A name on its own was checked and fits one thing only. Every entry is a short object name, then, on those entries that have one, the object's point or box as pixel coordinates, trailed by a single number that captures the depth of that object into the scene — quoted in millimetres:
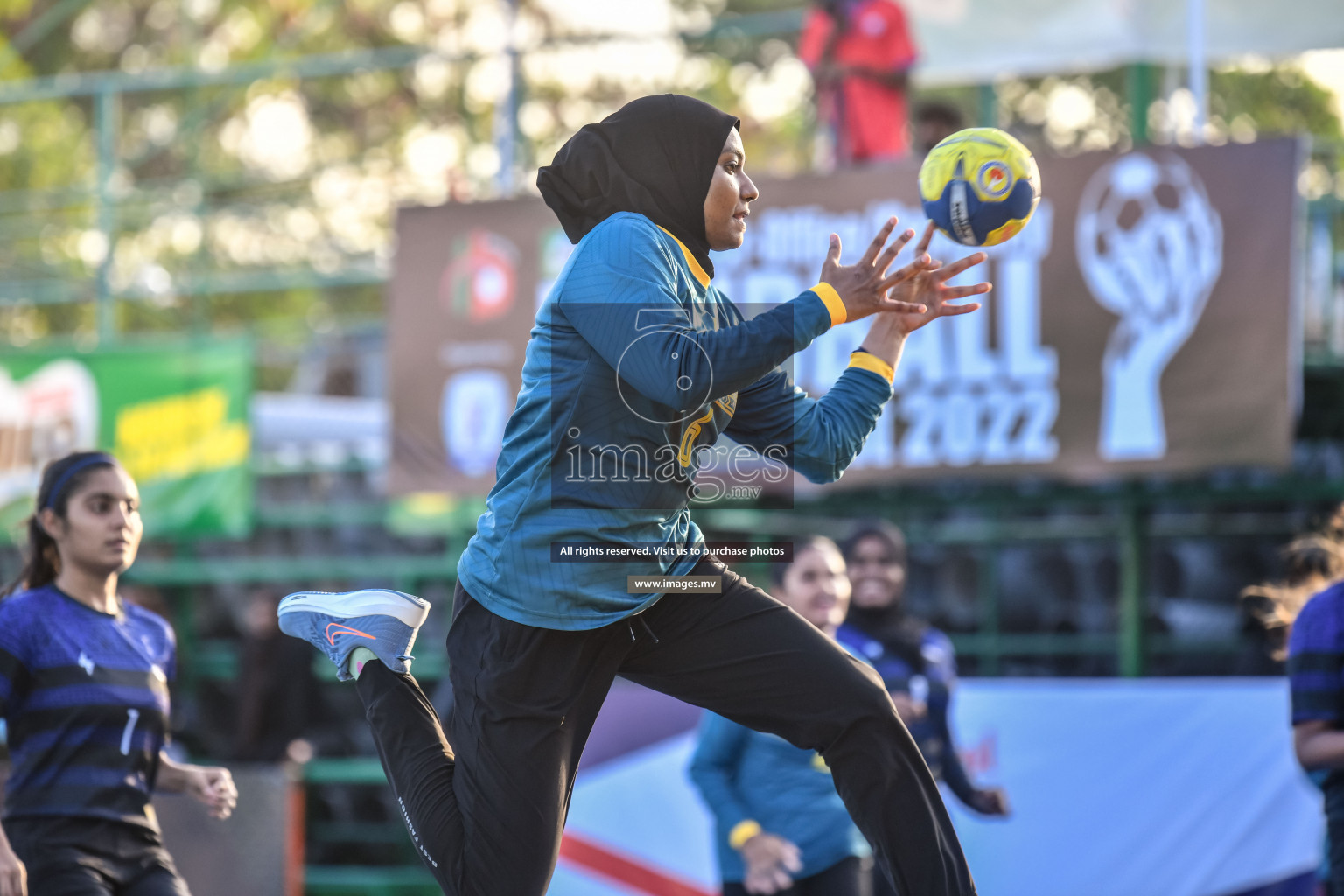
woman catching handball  6820
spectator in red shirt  19125
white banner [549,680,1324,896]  15359
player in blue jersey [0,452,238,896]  9219
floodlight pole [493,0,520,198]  20766
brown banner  16719
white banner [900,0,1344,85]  18922
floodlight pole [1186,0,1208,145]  18406
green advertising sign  21484
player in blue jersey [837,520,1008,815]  12320
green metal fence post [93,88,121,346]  23484
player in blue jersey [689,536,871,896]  11102
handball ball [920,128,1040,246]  7660
